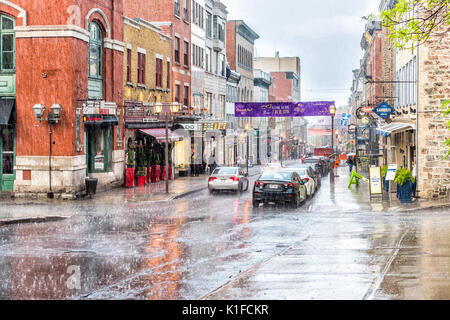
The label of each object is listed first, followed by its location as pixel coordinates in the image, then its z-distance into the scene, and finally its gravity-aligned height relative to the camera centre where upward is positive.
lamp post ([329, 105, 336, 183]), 49.59 +2.61
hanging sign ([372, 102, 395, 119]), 35.12 +1.79
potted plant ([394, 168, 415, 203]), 27.34 -1.67
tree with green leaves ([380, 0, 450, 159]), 15.59 +2.93
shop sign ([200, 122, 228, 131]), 46.00 +1.38
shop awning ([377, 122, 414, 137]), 33.39 +0.91
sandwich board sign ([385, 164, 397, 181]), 29.92 -1.22
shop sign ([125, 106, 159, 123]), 36.53 +1.68
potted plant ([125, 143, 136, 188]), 35.72 -1.14
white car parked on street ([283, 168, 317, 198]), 31.03 -1.61
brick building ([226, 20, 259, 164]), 76.69 +10.27
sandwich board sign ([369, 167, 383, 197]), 29.47 -1.67
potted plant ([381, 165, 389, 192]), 31.90 -1.59
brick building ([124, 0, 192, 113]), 48.28 +8.63
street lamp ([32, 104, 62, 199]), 28.23 +1.23
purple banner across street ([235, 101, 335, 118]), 56.38 +3.01
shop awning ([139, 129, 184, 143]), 39.78 +0.62
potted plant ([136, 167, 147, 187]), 37.69 -1.78
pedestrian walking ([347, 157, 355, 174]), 54.28 -1.36
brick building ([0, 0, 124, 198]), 28.77 +2.11
